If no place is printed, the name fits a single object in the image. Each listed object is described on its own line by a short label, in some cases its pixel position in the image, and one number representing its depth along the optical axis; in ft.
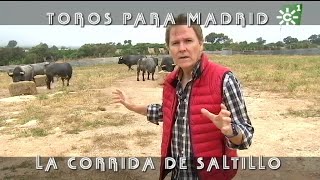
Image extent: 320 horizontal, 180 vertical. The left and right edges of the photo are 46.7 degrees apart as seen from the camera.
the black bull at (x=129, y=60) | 95.66
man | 7.21
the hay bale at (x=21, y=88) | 51.34
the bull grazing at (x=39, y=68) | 72.05
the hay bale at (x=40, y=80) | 65.00
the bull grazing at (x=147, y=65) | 65.05
